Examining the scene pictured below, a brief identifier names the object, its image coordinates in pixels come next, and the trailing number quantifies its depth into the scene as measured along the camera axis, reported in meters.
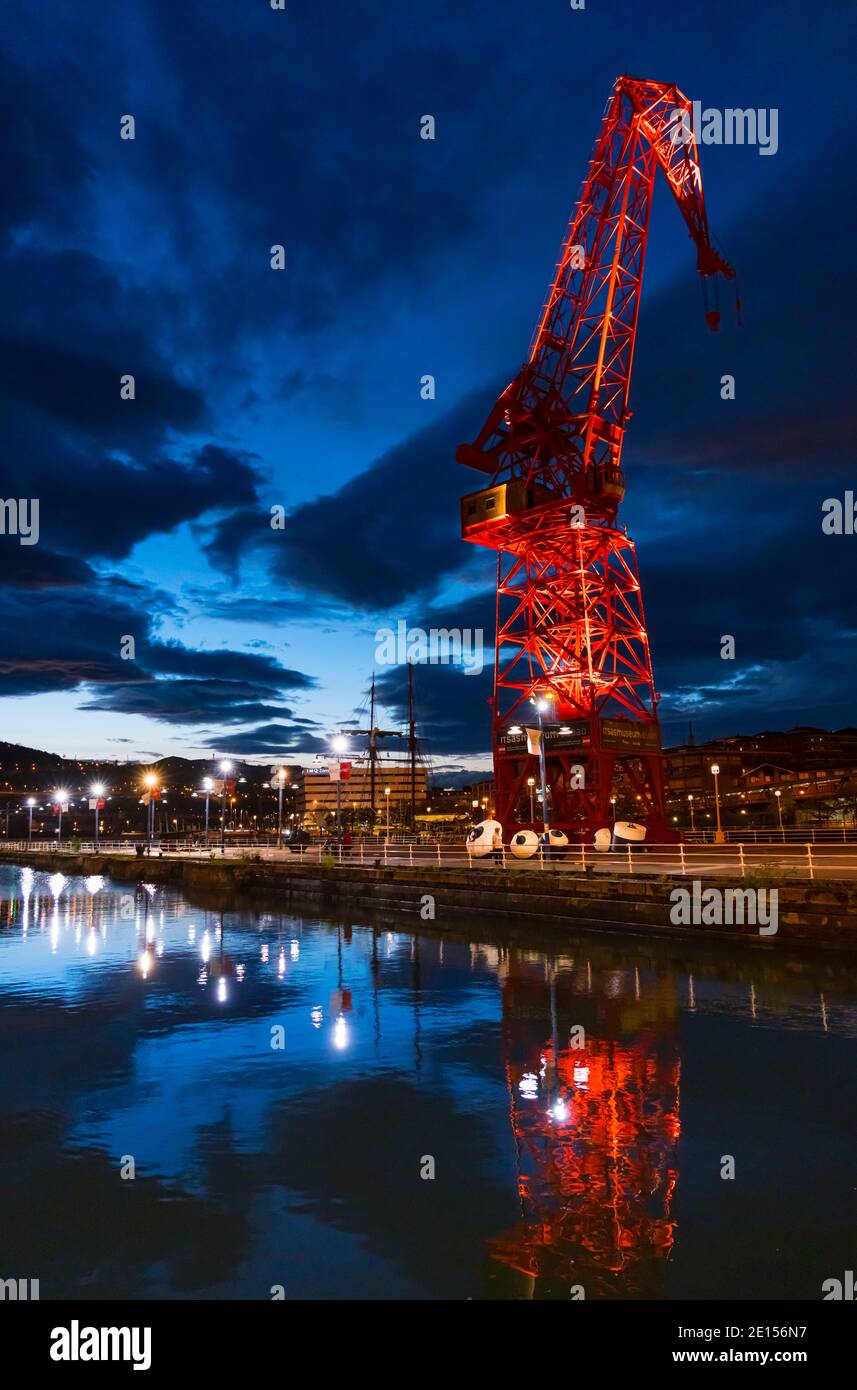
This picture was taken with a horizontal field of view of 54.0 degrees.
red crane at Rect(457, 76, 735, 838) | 39.88
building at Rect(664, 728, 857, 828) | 94.06
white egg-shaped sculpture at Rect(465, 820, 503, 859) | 37.25
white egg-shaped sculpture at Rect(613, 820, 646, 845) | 38.19
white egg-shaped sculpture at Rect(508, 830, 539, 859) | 34.47
